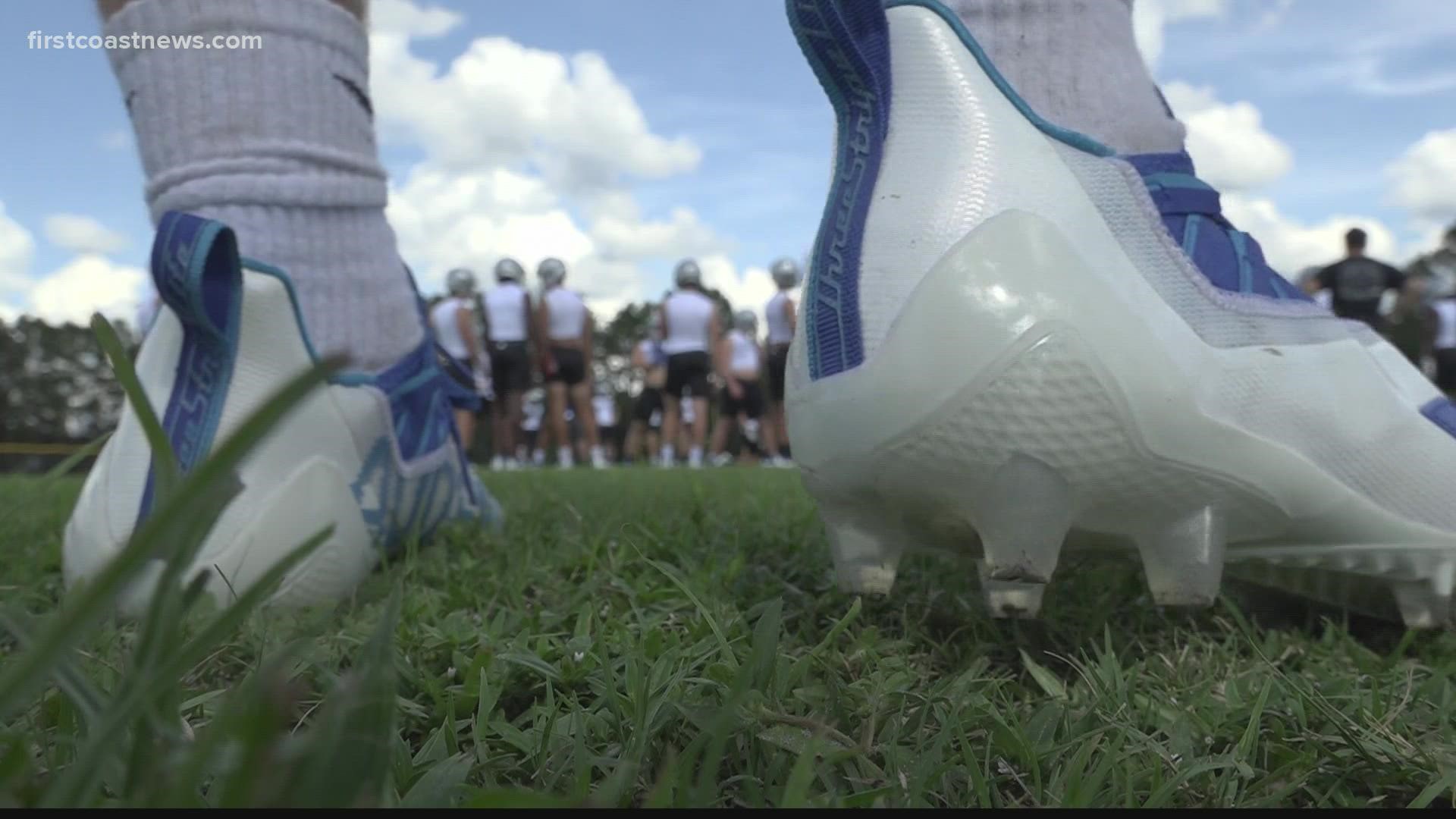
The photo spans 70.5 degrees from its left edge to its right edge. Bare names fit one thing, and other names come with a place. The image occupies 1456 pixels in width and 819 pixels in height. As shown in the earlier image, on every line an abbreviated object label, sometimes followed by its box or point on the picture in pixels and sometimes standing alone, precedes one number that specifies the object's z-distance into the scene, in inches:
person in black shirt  243.1
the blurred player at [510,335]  292.8
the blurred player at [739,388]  352.8
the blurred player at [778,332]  314.0
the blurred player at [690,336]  310.8
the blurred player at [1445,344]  273.3
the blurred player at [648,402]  404.8
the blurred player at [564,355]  297.6
